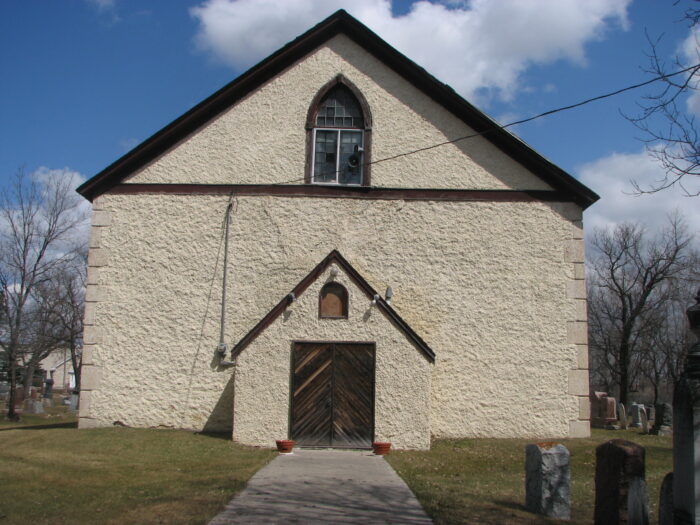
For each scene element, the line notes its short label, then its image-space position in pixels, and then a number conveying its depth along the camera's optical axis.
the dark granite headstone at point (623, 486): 6.78
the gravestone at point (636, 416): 22.64
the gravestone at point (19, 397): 31.95
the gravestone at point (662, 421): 19.11
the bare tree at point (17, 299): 25.41
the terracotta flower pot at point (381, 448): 12.89
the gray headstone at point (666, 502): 6.26
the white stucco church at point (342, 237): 15.23
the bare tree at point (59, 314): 30.34
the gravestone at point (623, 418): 21.33
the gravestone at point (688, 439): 5.76
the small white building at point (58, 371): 71.36
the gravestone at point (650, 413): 27.14
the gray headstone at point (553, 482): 7.89
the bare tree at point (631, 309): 30.86
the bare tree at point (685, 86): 7.21
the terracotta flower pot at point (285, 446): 12.91
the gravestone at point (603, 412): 22.12
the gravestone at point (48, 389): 41.00
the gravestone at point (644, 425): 19.56
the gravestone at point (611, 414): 22.08
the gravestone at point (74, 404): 32.99
